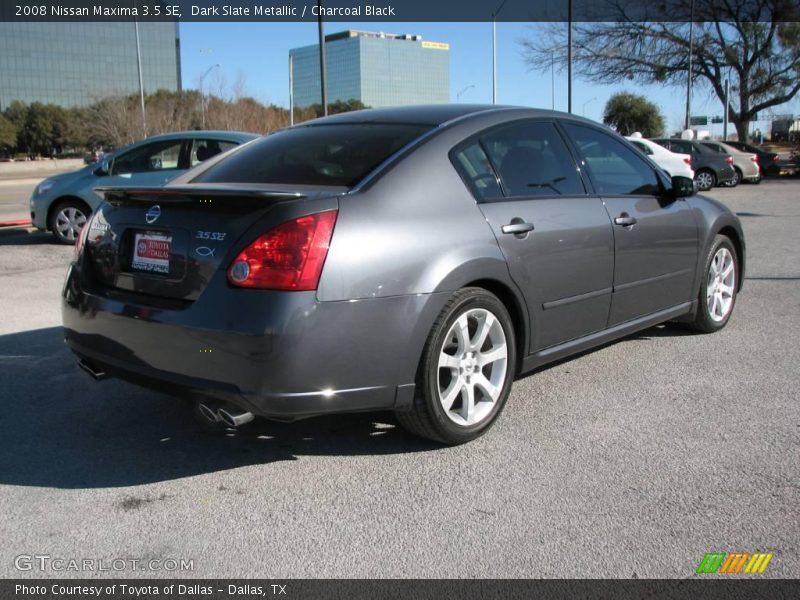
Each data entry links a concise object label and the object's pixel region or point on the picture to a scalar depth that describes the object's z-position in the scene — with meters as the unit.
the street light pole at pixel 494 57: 34.93
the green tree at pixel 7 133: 72.92
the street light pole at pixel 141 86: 35.92
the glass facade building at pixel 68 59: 108.94
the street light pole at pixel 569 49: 27.89
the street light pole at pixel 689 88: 39.54
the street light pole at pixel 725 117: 42.53
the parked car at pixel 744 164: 25.64
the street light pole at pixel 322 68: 17.43
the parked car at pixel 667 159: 19.81
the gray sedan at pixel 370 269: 3.03
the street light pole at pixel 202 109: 42.57
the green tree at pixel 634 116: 66.69
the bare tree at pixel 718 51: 40.88
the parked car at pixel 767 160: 29.84
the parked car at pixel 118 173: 10.70
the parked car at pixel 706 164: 23.50
